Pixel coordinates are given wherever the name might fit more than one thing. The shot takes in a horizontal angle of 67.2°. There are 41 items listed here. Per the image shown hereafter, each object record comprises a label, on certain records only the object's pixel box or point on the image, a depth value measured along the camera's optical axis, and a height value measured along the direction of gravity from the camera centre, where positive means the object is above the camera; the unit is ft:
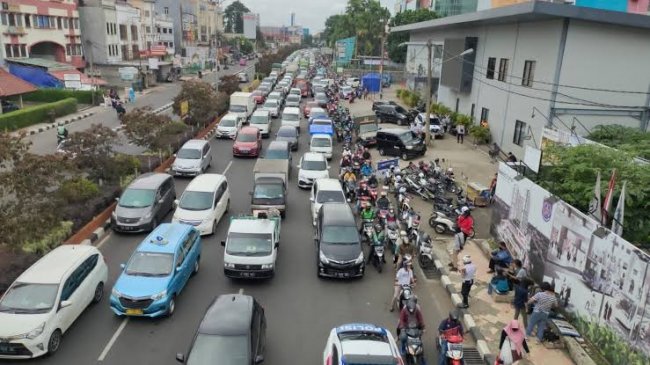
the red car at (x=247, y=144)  94.94 -17.85
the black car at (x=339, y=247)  47.44 -18.72
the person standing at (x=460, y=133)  113.19 -16.73
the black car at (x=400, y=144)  96.99 -17.00
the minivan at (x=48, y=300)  33.58 -18.72
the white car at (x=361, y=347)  29.58 -17.81
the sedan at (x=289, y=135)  100.71 -17.05
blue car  38.81 -18.66
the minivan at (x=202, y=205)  56.70 -18.26
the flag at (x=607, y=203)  39.45 -10.96
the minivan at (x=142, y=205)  56.54 -18.57
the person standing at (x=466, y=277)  41.55 -18.08
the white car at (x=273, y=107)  140.77 -15.83
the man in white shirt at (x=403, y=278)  42.12 -18.55
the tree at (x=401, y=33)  257.14 +11.99
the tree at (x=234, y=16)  565.12 +37.10
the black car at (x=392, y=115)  135.00 -15.99
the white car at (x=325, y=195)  61.84 -17.63
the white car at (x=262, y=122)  114.82 -16.54
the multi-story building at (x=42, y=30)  156.76 +3.59
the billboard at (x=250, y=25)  497.87 +24.60
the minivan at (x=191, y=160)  79.97 -18.09
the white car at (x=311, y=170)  76.27 -17.97
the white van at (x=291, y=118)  118.01 -15.89
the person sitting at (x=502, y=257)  46.83 -18.41
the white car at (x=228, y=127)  112.57 -17.67
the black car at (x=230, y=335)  30.12 -17.84
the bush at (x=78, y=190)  54.88 -17.19
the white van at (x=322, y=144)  94.58 -17.38
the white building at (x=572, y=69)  80.07 -1.09
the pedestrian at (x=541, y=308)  36.86 -18.08
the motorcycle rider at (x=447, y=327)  33.60 -18.06
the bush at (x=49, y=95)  154.40 -16.47
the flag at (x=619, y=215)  37.78 -11.44
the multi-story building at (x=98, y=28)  203.72 +6.40
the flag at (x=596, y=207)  42.09 -12.31
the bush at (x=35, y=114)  113.80 -18.17
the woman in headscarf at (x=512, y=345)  31.94 -18.18
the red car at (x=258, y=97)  162.92 -15.37
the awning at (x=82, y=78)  163.98 -11.75
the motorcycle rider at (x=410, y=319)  35.22 -18.41
